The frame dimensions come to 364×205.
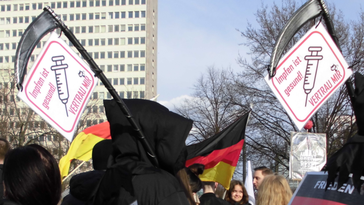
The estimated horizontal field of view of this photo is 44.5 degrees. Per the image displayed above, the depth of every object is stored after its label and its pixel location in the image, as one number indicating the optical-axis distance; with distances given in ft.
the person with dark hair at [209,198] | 14.48
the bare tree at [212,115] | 90.12
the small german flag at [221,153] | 20.90
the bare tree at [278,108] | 64.44
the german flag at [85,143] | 23.71
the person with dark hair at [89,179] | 9.83
